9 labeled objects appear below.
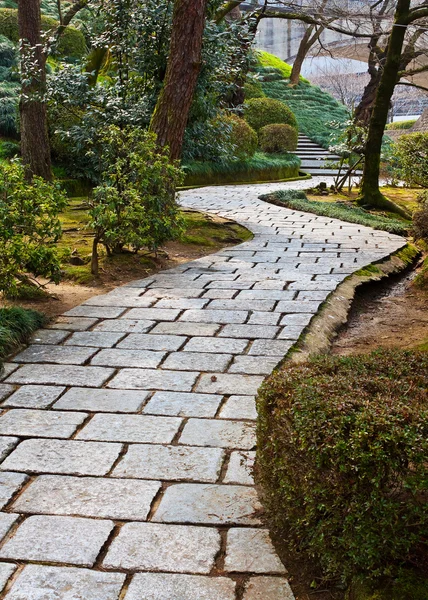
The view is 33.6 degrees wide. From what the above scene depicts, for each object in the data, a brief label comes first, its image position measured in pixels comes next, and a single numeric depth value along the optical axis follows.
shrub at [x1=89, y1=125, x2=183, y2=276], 6.79
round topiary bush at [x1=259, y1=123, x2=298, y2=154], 19.89
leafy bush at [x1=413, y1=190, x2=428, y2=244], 9.02
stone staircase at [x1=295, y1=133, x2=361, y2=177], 20.68
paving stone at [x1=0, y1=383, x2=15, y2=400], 4.02
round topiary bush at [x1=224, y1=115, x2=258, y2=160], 17.17
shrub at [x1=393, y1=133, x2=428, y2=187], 12.25
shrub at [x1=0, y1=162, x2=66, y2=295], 5.38
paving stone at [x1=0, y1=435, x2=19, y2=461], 3.32
